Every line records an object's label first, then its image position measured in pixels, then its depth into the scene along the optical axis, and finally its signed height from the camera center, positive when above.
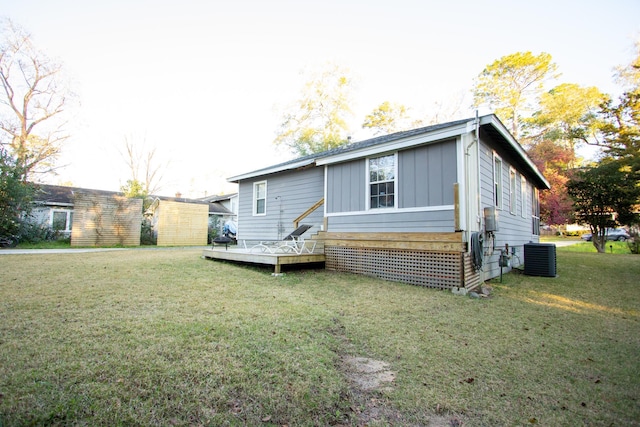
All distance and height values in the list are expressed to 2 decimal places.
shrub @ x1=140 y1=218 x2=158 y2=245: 18.10 -0.55
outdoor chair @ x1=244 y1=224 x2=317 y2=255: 7.76 -0.52
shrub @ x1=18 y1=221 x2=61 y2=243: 14.38 -0.40
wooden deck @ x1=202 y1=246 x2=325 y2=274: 6.88 -0.74
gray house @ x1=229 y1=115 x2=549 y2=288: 5.85 +0.60
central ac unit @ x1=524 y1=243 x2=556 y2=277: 7.79 -0.79
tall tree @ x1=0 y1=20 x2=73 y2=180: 18.84 +8.24
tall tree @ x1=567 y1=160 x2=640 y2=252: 12.12 +1.48
